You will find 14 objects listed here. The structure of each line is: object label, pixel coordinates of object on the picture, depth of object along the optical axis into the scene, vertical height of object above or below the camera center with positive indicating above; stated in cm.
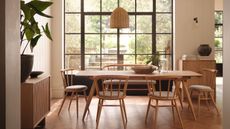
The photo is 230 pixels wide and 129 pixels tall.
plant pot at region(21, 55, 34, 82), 310 -4
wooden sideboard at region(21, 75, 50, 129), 315 -49
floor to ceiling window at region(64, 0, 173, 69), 679 +76
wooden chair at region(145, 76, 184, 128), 379 -46
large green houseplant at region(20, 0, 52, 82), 302 +45
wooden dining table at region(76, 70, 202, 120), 407 -17
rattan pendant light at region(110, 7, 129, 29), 481 +81
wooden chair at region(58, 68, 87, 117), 457 -44
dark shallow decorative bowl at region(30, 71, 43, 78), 369 -15
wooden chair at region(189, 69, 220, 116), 455 -44
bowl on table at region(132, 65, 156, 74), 433 -11
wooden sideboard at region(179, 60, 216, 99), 598 -2
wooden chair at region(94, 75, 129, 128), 374 -47
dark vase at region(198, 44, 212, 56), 620 +34
